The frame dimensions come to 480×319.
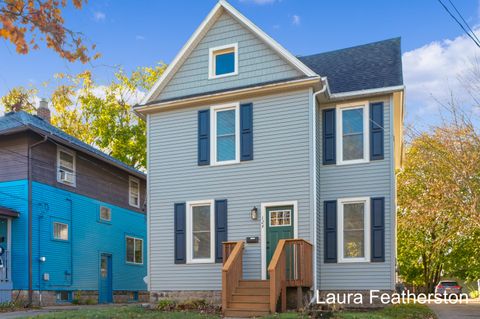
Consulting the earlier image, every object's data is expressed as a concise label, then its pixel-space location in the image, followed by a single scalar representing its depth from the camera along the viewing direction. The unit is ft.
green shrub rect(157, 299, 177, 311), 45.11
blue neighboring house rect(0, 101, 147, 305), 57.11
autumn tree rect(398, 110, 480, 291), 43.09
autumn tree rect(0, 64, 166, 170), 102.83
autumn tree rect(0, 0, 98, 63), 16.06
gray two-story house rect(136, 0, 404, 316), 43.34
